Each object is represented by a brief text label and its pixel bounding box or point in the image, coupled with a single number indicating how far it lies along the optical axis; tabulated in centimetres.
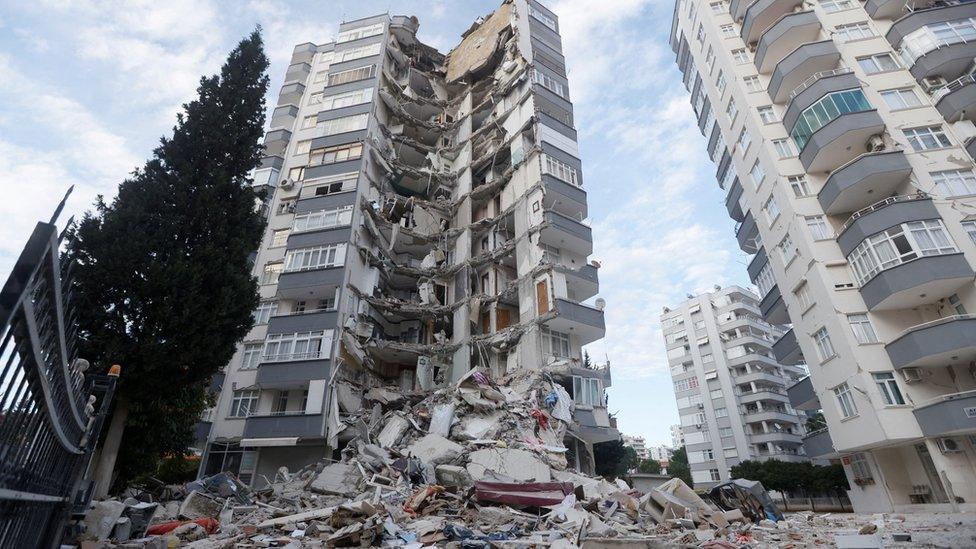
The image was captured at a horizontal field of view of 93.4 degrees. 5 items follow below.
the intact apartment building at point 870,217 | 1812
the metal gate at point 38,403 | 269
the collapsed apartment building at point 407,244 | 2392
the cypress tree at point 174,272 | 1255
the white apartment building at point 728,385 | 5131
